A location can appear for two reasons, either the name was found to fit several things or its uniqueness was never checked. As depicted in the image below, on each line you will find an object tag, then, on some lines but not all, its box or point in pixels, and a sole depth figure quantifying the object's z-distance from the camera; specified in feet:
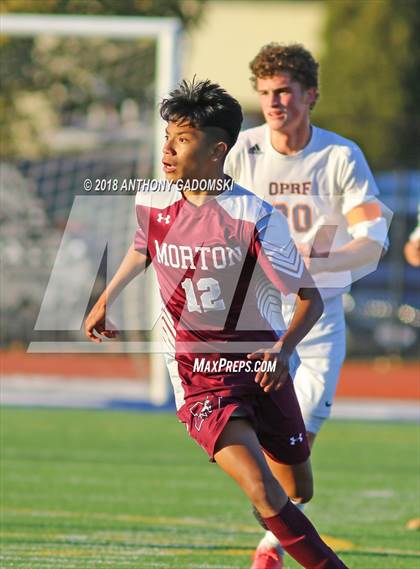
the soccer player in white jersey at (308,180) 20.45
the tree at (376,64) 90.48
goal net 51.13
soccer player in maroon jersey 15.71
